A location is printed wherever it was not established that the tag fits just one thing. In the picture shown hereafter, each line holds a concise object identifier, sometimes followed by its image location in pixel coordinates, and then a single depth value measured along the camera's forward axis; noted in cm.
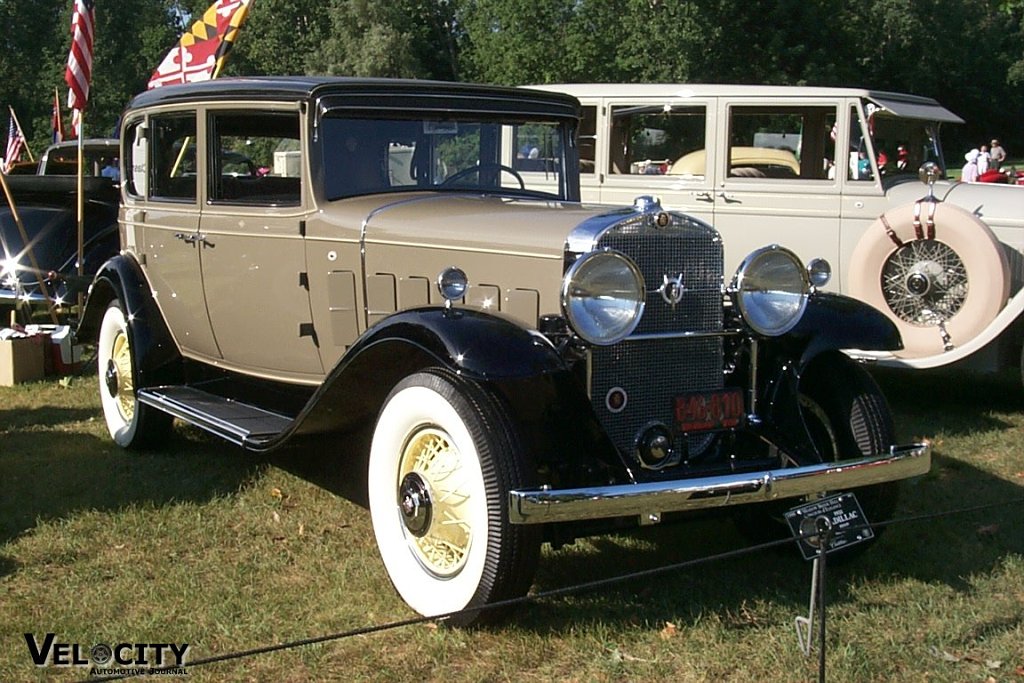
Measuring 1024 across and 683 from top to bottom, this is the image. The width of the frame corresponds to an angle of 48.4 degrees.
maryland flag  986
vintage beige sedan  367
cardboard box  788
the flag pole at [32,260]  896
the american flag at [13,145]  1808
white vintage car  709
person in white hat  1951
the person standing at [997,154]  2495
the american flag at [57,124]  1405
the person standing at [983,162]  2042
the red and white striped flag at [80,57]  919
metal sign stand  345
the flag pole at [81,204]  871
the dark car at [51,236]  936
